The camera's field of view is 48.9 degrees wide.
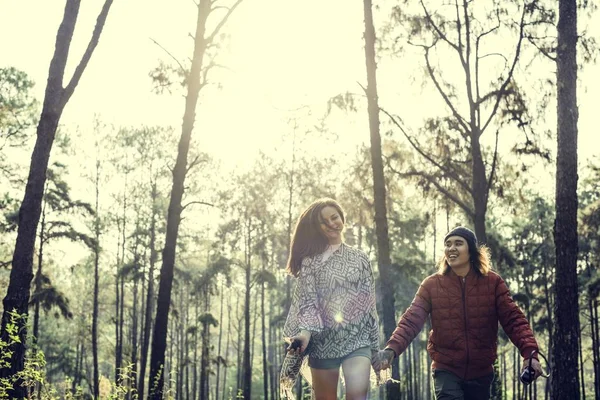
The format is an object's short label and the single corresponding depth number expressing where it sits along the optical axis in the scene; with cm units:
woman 484
